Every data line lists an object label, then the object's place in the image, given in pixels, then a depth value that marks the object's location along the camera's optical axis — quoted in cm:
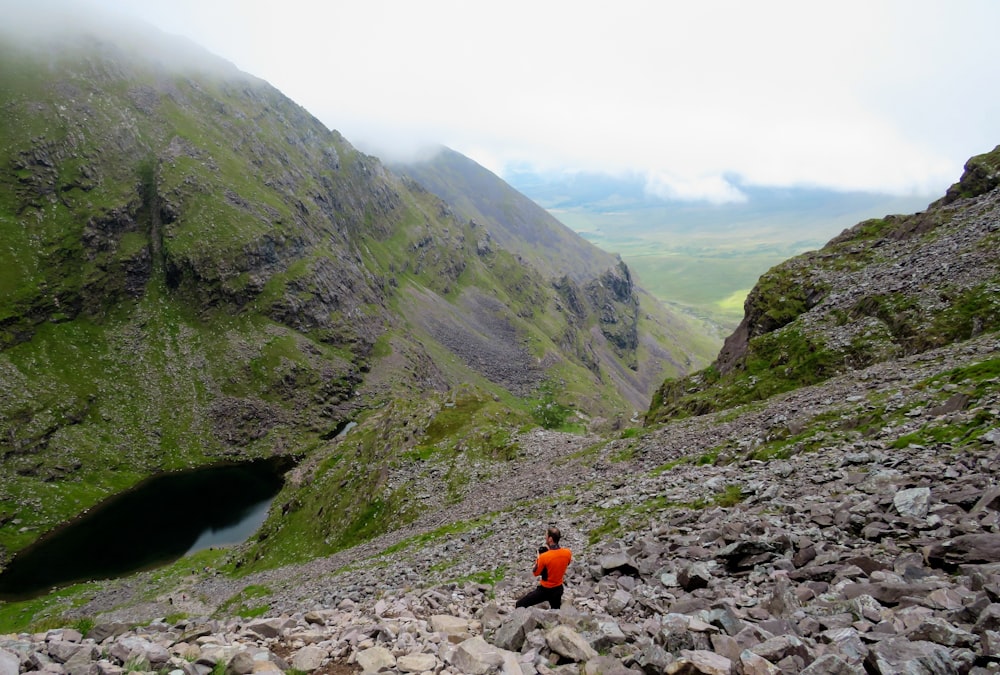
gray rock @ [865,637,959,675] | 770
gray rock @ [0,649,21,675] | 948
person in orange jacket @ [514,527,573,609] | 1555
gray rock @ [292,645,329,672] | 1182
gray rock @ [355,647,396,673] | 1132
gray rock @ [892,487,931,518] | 1441
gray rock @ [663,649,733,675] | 897
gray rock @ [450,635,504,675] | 1086
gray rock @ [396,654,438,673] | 1096
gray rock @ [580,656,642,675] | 986
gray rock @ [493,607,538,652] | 1246
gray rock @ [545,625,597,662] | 1112
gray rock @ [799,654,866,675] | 812
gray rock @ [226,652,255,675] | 1059
